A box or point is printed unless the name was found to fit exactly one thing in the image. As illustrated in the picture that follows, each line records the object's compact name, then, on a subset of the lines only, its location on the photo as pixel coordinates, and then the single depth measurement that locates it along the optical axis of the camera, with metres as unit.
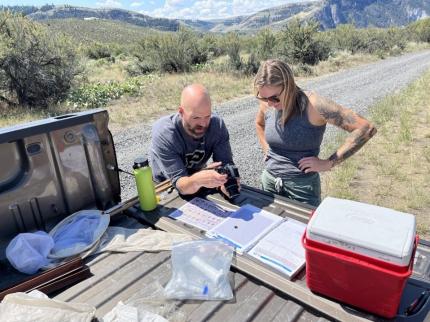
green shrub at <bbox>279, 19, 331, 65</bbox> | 19.44
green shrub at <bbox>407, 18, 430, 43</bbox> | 34.78
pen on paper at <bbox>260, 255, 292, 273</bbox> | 1.68
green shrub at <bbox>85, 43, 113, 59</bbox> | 28.83
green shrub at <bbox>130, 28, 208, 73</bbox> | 16.81
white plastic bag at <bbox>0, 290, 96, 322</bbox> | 1.31
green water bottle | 2.15
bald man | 2.42
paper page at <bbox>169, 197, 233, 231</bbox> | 2.14
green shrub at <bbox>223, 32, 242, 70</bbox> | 16.11
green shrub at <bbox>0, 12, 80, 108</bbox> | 10.13
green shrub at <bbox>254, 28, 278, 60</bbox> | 19.38
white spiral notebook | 1.74
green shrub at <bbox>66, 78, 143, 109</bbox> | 10.59
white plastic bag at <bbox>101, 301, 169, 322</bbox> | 1.39
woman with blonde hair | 2.58
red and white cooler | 1.25
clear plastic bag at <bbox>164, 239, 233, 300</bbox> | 1.55
